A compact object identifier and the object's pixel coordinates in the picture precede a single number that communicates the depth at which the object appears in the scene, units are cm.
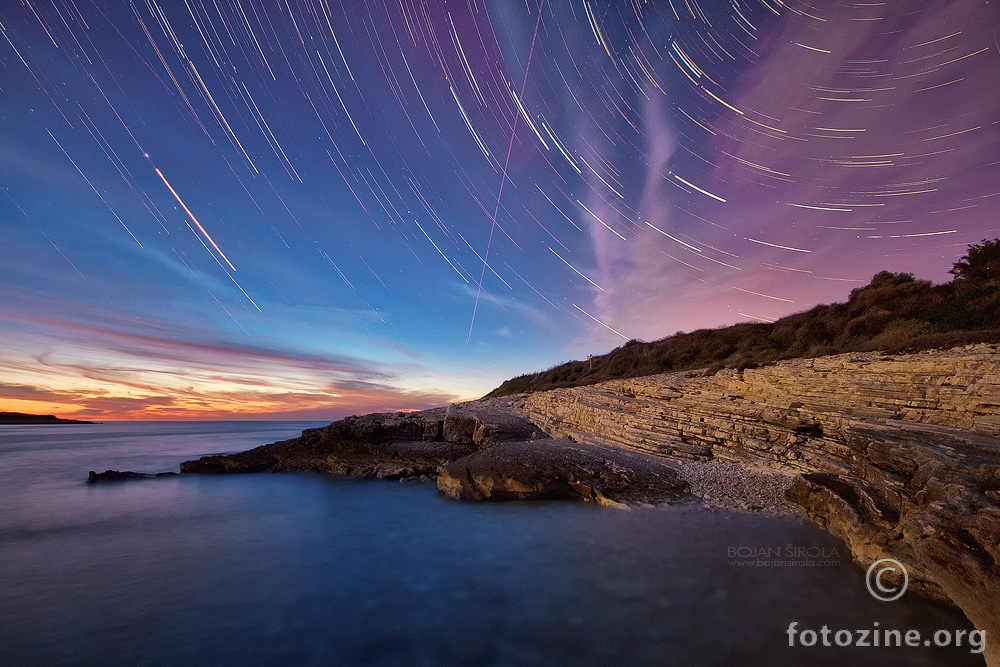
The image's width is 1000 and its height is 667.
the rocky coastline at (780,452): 577
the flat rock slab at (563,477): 1298
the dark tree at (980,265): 2271
